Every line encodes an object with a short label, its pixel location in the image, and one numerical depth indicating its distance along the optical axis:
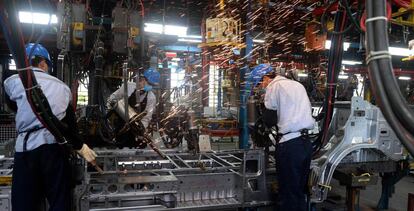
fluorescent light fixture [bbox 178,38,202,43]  11.74
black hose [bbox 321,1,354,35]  3.09
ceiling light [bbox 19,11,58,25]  7.73
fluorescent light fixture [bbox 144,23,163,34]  9.87
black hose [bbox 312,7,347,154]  3.30
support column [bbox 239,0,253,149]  6.82
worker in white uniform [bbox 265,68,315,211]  3.52
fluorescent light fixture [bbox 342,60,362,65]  14.48
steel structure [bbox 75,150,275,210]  3.12
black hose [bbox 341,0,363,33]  2.59
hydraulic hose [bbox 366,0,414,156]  1.28
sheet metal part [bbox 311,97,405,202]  3.85
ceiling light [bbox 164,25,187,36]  10.49
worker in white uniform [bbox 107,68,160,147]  5.33
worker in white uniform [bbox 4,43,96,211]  2.81
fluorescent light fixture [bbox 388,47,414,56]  9.91
